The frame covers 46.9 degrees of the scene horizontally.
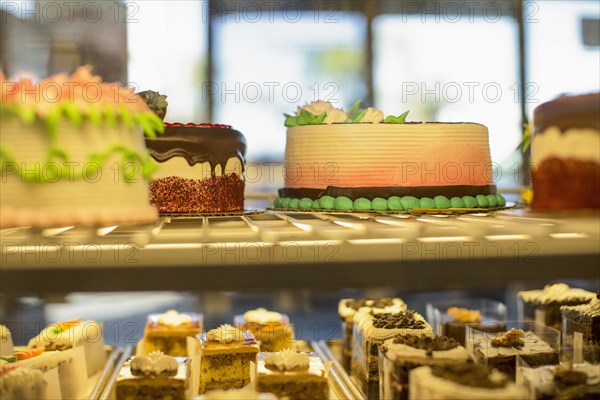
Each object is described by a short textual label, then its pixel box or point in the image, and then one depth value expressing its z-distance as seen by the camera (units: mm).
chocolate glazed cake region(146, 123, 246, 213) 1616
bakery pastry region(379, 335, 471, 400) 1321
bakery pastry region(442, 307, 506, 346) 1773
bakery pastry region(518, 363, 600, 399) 1244
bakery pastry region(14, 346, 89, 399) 1586
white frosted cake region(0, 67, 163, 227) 1006
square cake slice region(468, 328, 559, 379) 1588
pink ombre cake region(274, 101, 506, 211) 1631
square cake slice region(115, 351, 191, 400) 1385
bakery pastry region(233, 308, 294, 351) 2047
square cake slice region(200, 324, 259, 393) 1728
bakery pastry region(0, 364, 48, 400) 1317
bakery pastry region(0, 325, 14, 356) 1844
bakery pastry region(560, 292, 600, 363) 1741
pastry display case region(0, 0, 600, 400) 723
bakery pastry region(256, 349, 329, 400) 1410
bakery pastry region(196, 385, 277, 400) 1148
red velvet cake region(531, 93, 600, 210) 1056
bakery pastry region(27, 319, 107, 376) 1855
